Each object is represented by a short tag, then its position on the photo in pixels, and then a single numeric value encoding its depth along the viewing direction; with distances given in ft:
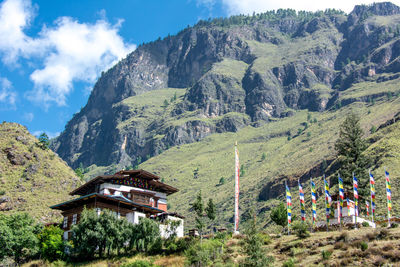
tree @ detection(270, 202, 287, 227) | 208.44
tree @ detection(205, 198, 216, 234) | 202.32
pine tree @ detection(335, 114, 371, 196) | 227.40
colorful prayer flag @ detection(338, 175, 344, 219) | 175.52
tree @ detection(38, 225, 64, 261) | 177.17
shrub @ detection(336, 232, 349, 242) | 146.22
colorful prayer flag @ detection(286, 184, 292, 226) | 181.51
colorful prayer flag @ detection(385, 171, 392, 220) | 177.58
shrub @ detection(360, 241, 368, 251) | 134.92
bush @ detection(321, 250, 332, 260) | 135.33
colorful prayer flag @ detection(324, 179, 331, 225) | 170.50
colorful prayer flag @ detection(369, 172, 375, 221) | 178.63
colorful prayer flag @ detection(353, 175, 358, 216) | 176.14
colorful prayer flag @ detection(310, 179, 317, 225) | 182.73
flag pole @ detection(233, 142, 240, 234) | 195.09
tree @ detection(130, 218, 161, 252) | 177.88
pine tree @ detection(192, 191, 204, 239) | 189.37
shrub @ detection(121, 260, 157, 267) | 149.04
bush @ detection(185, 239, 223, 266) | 151.84
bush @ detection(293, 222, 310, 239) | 164.79
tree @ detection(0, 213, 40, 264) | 182.39
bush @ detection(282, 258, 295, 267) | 135.72
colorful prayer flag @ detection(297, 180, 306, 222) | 184.81
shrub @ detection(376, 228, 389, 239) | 141.59
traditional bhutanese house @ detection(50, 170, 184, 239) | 200.95
